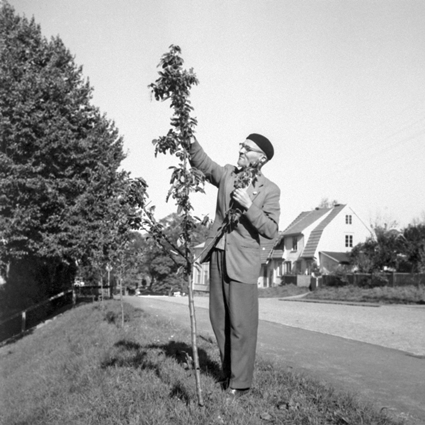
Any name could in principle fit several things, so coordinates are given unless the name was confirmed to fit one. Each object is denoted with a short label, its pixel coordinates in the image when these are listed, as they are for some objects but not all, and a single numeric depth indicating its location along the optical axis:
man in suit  4.39
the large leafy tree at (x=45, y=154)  18.42
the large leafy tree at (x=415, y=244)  31.58
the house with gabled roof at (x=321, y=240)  50.66
